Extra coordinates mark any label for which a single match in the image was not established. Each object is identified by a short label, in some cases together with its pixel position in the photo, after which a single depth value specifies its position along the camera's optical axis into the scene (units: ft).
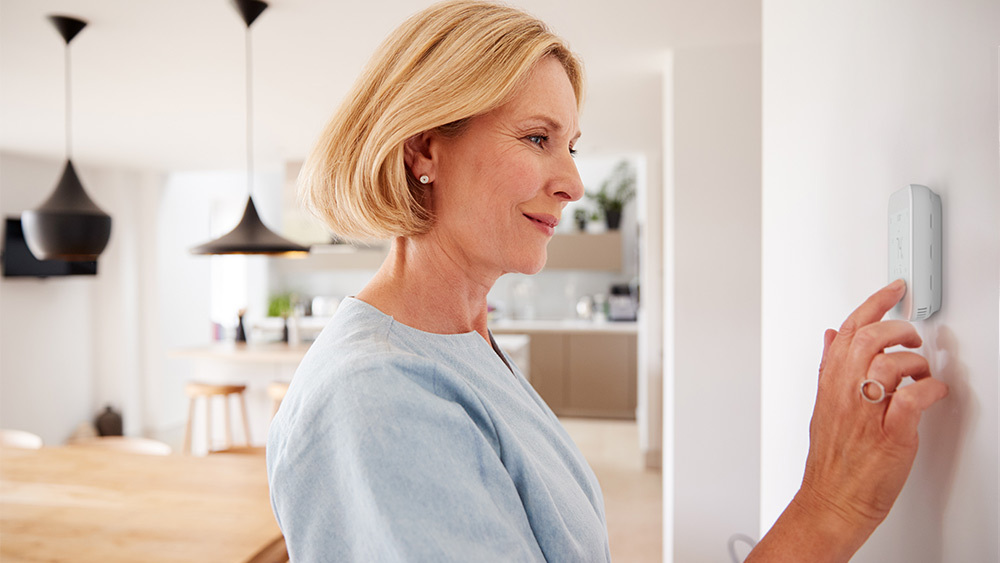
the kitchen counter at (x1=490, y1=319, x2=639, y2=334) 21.26
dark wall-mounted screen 16.34
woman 1.90
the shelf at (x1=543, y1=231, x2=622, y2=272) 22.31
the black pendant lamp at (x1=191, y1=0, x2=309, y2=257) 9.59
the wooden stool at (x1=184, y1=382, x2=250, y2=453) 15.15
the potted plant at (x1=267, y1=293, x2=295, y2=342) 25.58
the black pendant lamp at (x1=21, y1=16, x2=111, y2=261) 7.95
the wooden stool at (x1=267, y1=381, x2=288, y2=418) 14.25
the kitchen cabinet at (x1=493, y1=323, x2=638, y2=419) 21.18
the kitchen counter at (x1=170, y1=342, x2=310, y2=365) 15.19
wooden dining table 6.00
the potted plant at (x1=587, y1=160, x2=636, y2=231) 22.57
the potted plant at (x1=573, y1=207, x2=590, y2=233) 22.93
